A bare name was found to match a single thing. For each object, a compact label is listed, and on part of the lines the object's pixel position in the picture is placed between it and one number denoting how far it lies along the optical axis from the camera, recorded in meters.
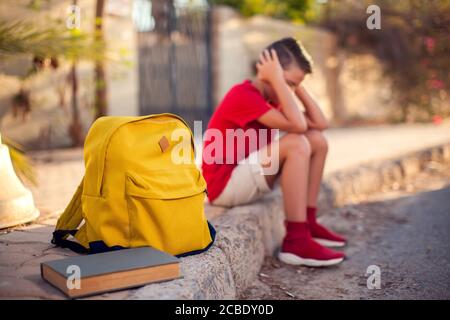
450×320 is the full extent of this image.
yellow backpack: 1.89
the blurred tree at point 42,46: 2.91
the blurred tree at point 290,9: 9.34
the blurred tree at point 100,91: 5.51
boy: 2.72
